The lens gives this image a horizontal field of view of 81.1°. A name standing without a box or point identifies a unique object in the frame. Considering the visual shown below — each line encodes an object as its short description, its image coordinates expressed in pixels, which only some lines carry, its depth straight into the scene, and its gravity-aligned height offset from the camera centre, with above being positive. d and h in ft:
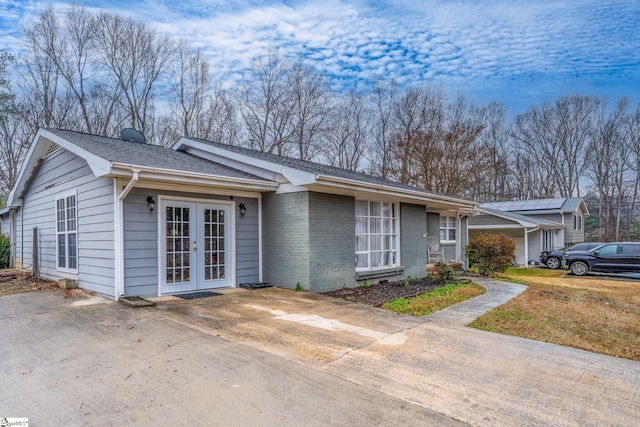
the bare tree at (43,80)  59.93 +22.77
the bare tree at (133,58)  64.28 +28.21
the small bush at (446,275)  35.83 -6.03
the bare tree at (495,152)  81.15 +14.17
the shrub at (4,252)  46.55 -4.04
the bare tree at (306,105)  74.02 +22.02
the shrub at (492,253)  44.09 -4.80
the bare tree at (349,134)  79.66 +17.38
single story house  23.16 -0.21
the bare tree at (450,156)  73.51 +11.36
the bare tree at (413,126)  76.74 +18.52
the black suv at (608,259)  49.12 -6.56
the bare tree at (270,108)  72.43 +21.18
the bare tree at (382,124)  81.93 +19.90
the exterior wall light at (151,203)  23.55 +0.91
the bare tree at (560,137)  92.94 +18.97
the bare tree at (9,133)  57.82 +14.12
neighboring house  68.74 -2.11
